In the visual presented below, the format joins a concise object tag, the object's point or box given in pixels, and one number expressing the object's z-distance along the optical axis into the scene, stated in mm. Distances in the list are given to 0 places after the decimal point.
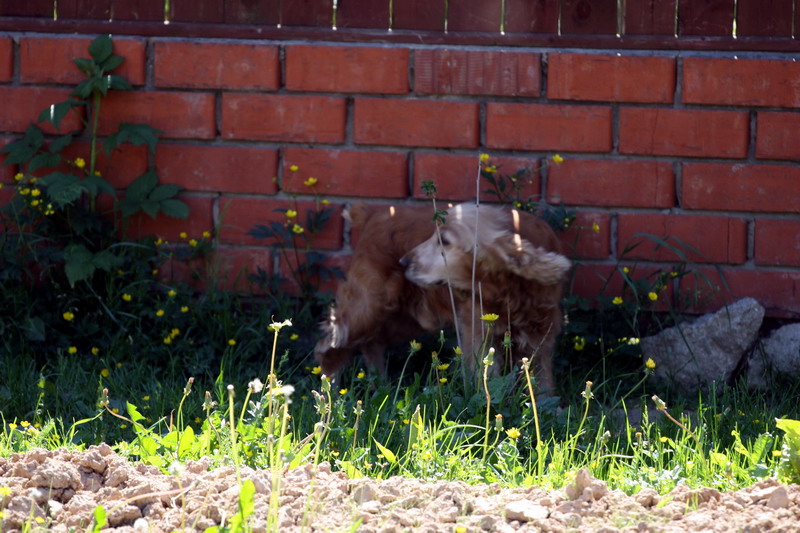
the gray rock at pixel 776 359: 7539
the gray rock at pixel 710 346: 7566
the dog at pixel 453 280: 7074
